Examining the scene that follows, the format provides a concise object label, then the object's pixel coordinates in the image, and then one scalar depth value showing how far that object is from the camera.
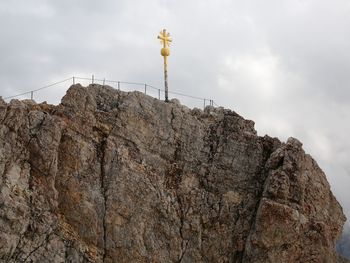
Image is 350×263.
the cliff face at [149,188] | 41.53
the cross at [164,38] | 51.19
